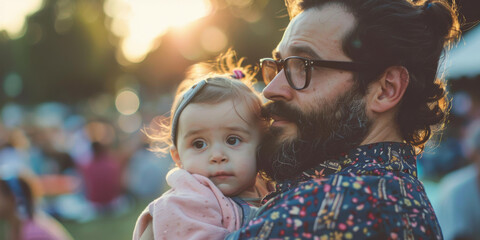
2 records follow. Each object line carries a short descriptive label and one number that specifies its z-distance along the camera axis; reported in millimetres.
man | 1974
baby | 1937
